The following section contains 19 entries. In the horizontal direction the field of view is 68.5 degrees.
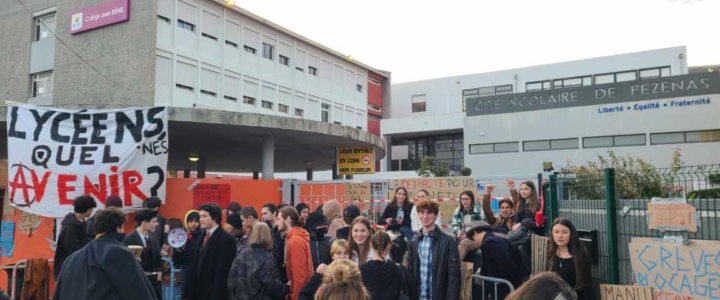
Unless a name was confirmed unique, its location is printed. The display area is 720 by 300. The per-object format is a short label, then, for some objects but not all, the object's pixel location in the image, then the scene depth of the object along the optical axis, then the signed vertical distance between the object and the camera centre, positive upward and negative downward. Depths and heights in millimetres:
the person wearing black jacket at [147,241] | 7270 -791
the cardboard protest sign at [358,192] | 12336 -190
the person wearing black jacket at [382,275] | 4520 -789
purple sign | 25438 +8203
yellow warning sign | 17578 +803
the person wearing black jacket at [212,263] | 6145 -927
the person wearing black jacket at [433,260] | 5418 -799
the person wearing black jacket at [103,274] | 4172 -718
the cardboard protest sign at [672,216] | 4871 -303
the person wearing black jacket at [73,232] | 6809 -628
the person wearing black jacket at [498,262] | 6043 -899
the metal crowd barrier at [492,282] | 5853 -1154
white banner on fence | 10953 +602
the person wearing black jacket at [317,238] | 6281 -652
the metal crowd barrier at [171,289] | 7979 -1640
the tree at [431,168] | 36888 +1131
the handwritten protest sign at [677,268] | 4789 -790
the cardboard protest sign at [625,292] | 4969 -1044
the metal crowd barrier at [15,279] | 7973 -1453
